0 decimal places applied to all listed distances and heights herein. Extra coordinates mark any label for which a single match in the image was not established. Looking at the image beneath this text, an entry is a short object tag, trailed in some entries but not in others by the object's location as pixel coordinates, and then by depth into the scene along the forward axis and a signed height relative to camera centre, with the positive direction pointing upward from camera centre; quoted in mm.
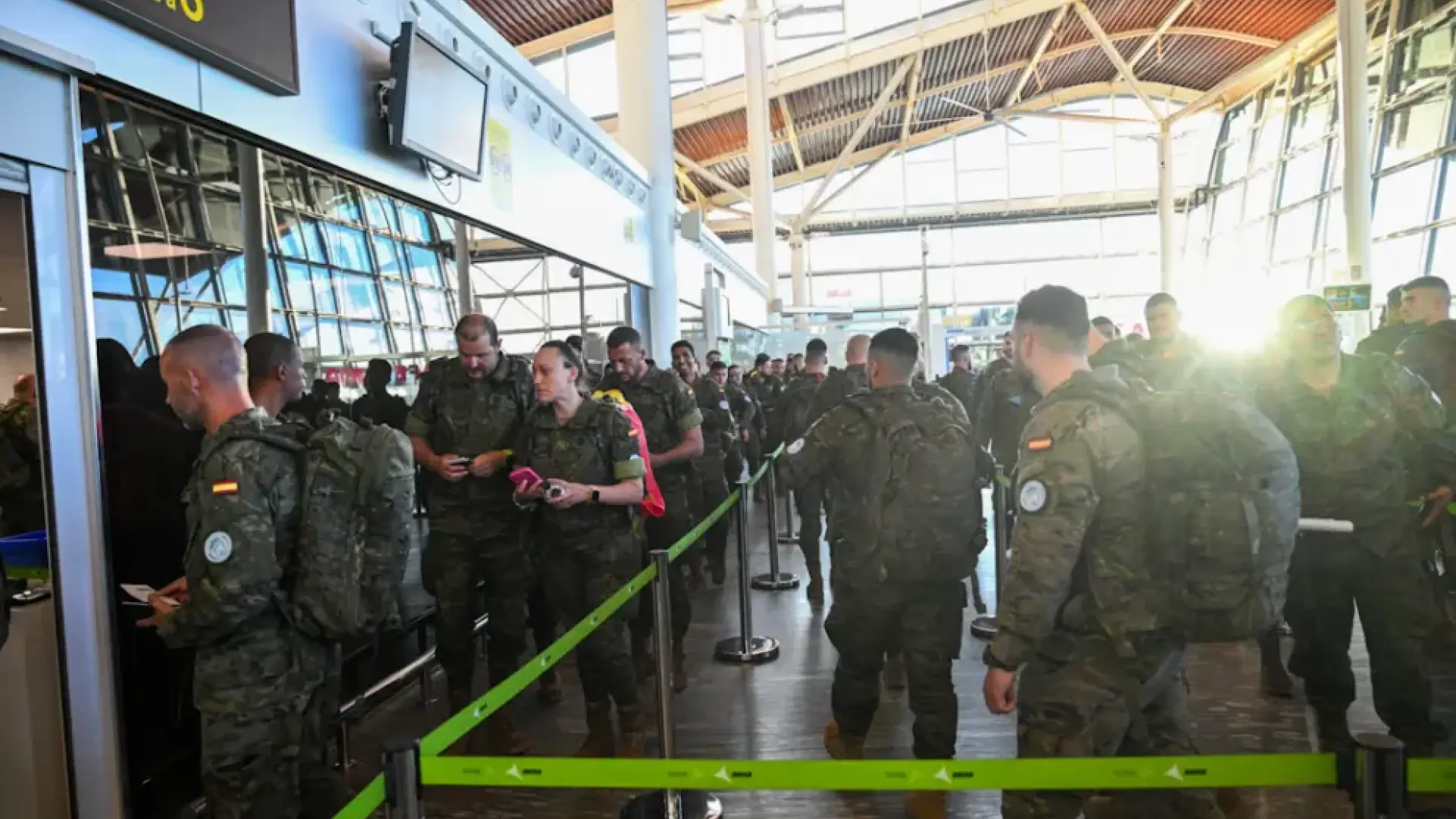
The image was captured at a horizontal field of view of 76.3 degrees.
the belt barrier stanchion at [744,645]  5277 -1593
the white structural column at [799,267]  26797 +3076
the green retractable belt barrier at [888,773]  1691 -767
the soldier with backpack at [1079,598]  2266 -585
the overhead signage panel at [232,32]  2738 +1168
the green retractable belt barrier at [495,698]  1692 -747
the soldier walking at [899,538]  3385 -627
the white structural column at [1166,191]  22234 +4064
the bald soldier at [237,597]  2377 -541
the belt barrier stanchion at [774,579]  7070 -1615
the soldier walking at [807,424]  6484 -486
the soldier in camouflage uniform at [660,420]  5340 -261
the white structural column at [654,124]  9891 +2818
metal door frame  2496 -32
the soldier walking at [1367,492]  3314 -515
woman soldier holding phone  3898 -568
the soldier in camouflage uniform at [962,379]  9258 -140
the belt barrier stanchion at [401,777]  1704 -726
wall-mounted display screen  4324 +1420
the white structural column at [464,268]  5805 +750
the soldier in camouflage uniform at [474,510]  4121 -573
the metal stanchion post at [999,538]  5629 -1108
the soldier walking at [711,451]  7062 -613
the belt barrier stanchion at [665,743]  3293 -1295
